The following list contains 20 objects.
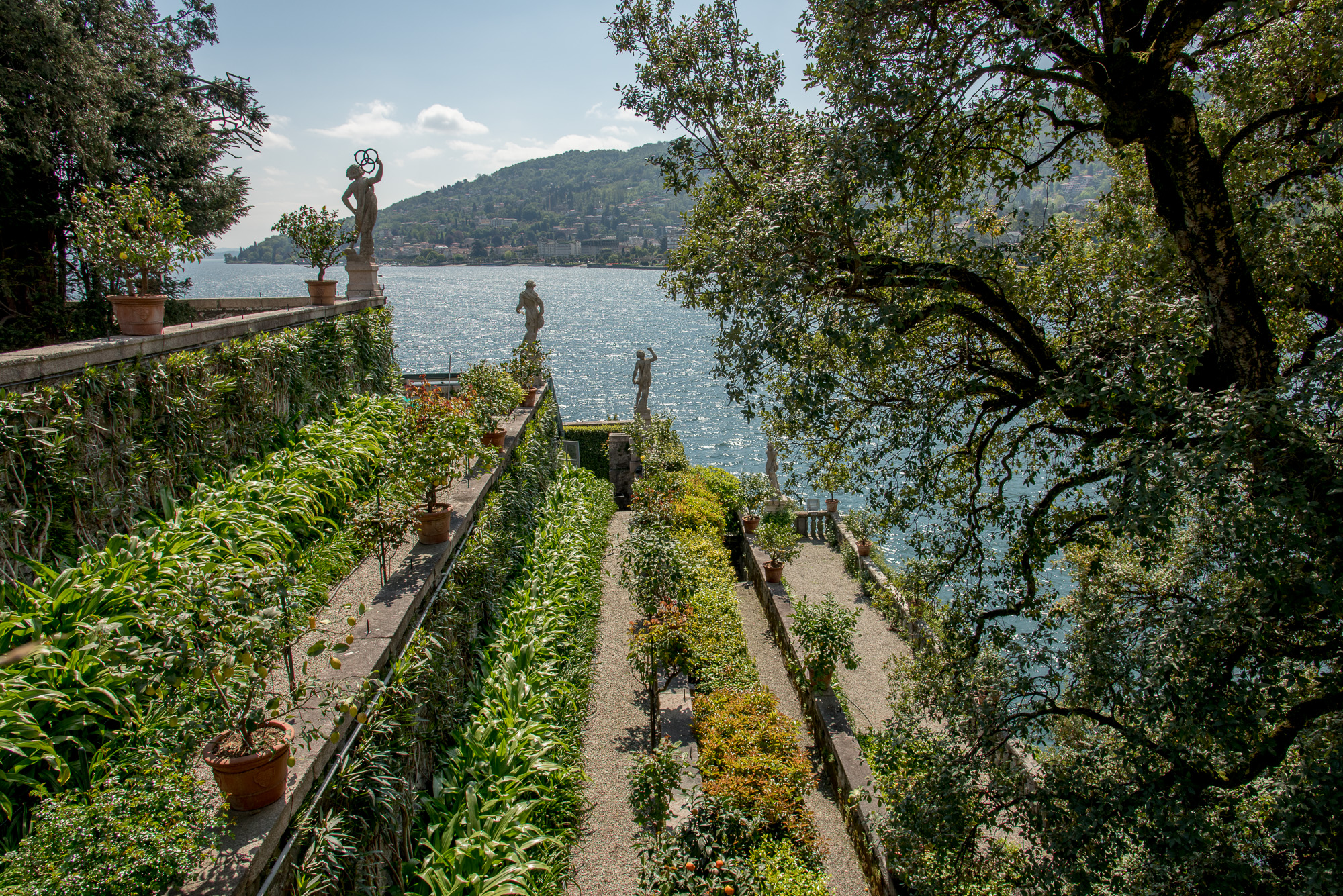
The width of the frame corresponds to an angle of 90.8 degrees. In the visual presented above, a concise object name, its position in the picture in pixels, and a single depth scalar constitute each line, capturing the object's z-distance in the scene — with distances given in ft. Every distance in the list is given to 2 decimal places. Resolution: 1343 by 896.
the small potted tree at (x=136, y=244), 20.18
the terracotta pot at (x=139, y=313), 20.11
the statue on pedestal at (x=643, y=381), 61.77
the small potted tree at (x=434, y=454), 21.83
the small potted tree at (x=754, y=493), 51.70
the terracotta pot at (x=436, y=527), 22.16
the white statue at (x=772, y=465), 59.93
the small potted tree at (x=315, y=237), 33.42
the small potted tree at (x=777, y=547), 40.78
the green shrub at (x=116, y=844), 8.34
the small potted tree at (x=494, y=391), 33.63
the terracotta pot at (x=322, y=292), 34.38
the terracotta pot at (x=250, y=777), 11.00
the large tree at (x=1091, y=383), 10.84
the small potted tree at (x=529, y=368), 47.96
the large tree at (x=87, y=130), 32.32
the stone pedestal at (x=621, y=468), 58.34
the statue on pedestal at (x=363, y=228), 39.37
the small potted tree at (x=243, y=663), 10.70
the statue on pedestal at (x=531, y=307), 55.21
